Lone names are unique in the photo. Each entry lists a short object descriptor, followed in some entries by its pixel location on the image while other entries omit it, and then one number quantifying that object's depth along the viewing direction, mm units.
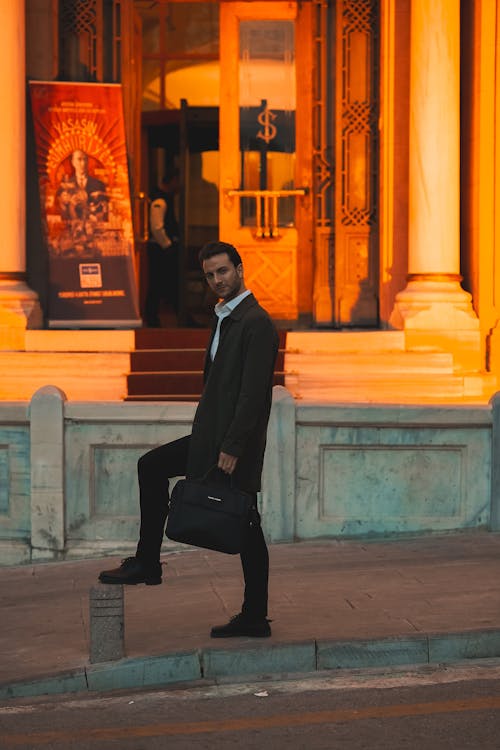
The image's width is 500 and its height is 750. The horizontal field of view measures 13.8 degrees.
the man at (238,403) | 9968
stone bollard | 9846
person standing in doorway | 26882
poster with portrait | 23820
